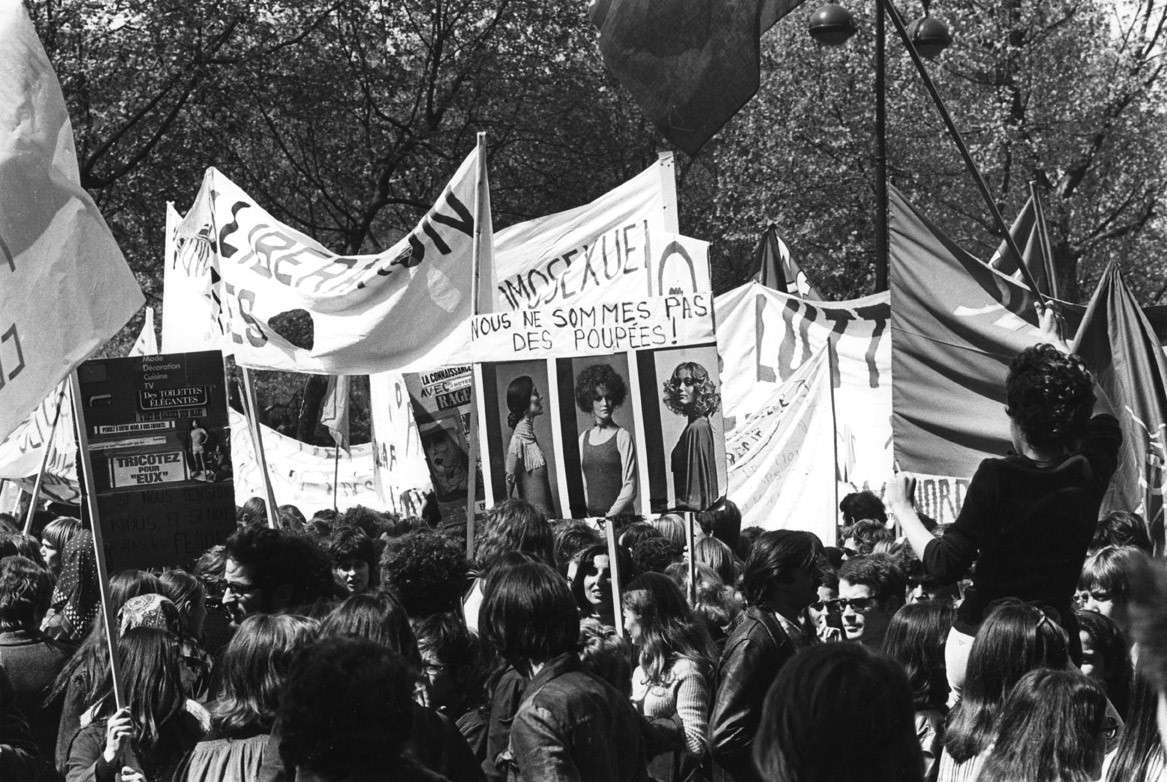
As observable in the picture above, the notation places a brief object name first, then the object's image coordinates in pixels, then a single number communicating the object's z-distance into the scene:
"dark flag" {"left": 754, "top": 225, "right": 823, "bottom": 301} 17.30
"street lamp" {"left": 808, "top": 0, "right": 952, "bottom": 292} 15.23
